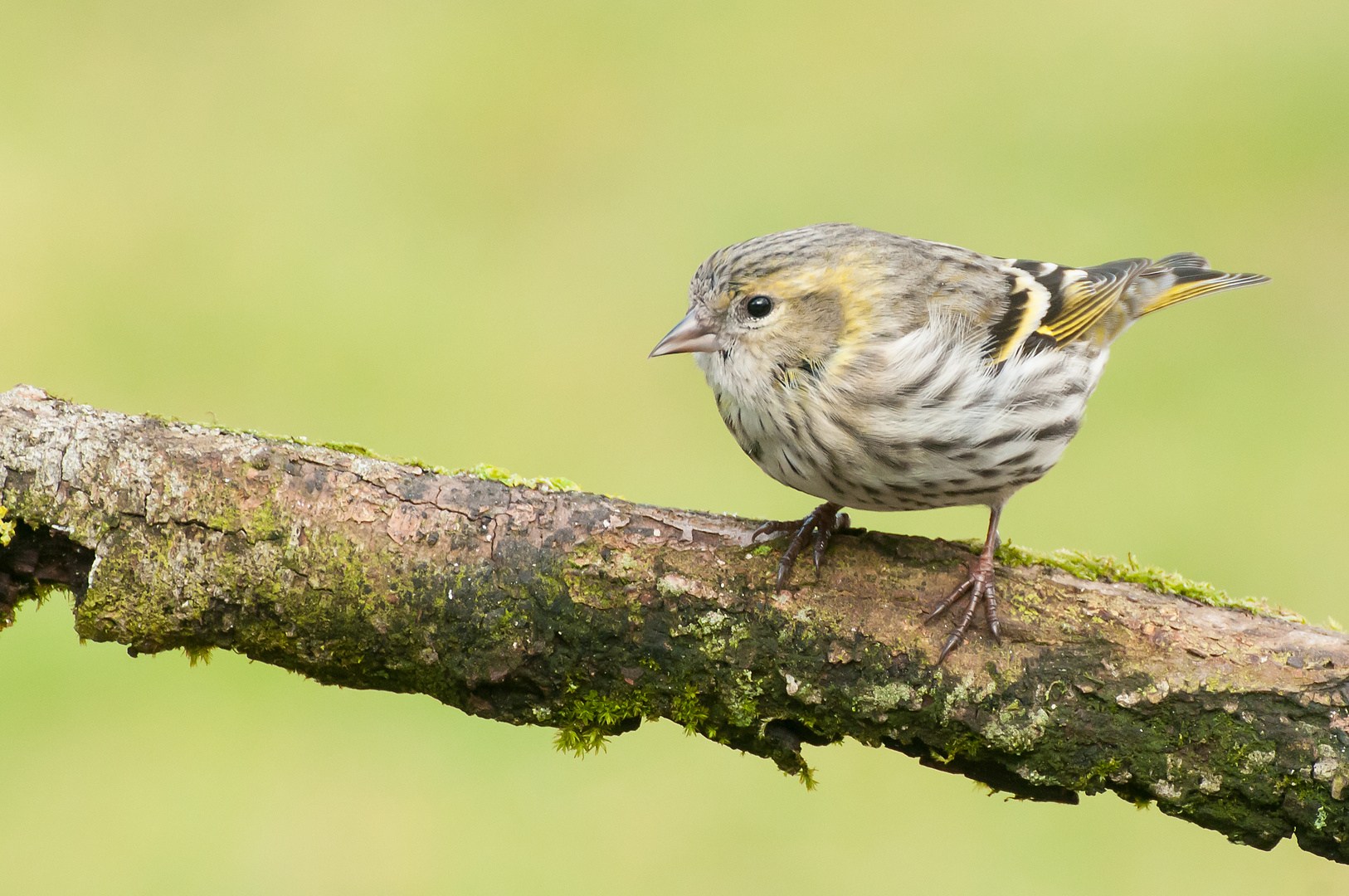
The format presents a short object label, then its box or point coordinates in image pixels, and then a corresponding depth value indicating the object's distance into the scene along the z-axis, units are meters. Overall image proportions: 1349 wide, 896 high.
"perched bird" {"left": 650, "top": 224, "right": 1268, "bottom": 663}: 7.25
